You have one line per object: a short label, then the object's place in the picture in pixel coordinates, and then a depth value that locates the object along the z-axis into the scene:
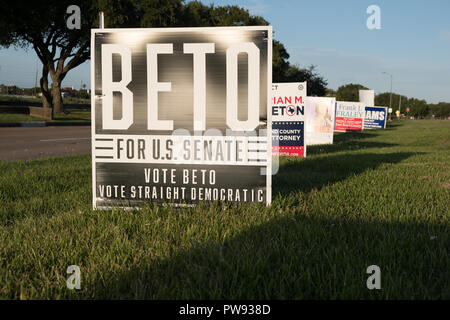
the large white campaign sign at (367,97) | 39.19
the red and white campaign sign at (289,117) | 9.70
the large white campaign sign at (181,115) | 3.94
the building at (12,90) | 92.06
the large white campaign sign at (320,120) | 13.73
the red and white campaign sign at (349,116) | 29.17
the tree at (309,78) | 60.38
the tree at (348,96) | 119.00
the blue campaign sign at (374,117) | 37.00
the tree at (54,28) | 25.48
